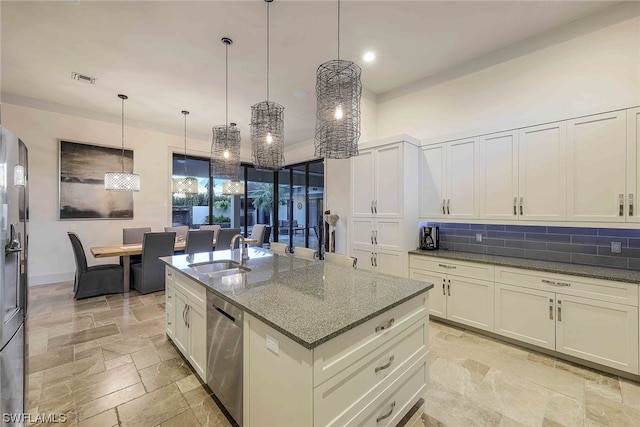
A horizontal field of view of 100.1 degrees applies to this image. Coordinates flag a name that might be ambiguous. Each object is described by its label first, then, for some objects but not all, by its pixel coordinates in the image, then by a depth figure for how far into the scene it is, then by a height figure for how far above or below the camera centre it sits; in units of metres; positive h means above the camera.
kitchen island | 1.22 -0.70
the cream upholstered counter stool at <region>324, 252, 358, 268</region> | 2.54 -0.47
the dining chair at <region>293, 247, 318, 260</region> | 3.02 -0.47
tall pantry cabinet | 3.45 +0.12
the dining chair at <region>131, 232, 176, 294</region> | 4.24 -0.82
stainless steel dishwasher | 1.63 -0.92
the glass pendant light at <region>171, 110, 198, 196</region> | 5.22 +0.53
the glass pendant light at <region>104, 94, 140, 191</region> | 4.27 +0.51
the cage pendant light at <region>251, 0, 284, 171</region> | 2.79 +0.82
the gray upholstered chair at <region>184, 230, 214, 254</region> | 4.36 -0.48
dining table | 4.06 -0.62
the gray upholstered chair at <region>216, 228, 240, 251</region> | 4.80 -0.47
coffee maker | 3.61 -0.36
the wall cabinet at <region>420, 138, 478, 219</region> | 3.21 +0.41
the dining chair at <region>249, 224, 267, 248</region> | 5.87 -0.48
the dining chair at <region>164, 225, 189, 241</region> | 5.70 -0.38
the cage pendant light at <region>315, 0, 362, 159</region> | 2.11 +0.83
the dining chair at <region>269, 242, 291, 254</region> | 3.28 -0.45
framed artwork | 4.91 +0.55
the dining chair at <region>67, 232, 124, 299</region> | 3.98 -1.02
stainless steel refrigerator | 1.43 -0.39
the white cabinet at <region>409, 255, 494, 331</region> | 2.91 -0.89
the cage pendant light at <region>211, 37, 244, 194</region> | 3.84 +0.90
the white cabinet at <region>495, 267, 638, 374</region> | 2.21 -0.94
